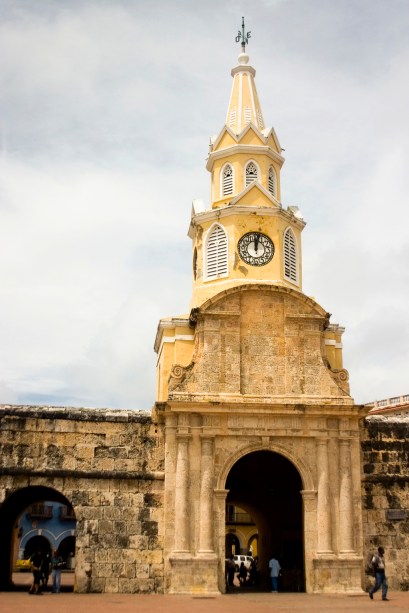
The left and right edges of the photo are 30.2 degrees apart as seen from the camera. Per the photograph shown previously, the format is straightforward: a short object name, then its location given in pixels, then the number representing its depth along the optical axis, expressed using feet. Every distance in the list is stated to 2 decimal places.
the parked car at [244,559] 148.33
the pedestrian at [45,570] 84.29
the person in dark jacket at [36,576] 77.56
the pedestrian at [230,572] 94.68
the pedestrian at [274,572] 83.97
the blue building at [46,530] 177.58
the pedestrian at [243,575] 101.45
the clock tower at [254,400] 79.71
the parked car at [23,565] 155.82
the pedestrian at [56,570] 80.12
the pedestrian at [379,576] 72.71
